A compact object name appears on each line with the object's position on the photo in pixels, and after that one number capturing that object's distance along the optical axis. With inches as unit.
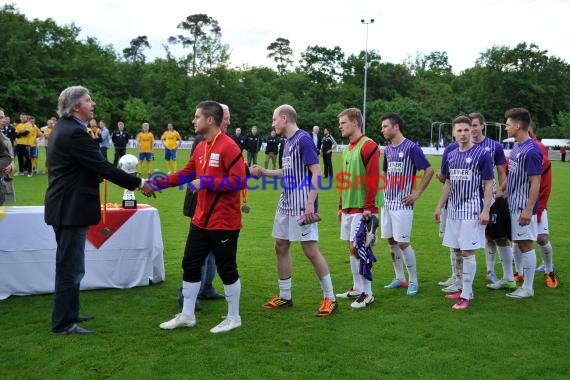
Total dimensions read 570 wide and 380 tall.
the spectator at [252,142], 945.5
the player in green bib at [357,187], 227.8
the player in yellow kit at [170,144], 845.8
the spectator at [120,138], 906.7
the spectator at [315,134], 880.2
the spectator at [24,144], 781.3
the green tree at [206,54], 2967.5
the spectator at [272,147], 888.3
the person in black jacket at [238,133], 915.0
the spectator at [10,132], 780.4
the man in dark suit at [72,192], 193.6
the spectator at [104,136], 848.9
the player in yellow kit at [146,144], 847.7
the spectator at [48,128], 808.1
